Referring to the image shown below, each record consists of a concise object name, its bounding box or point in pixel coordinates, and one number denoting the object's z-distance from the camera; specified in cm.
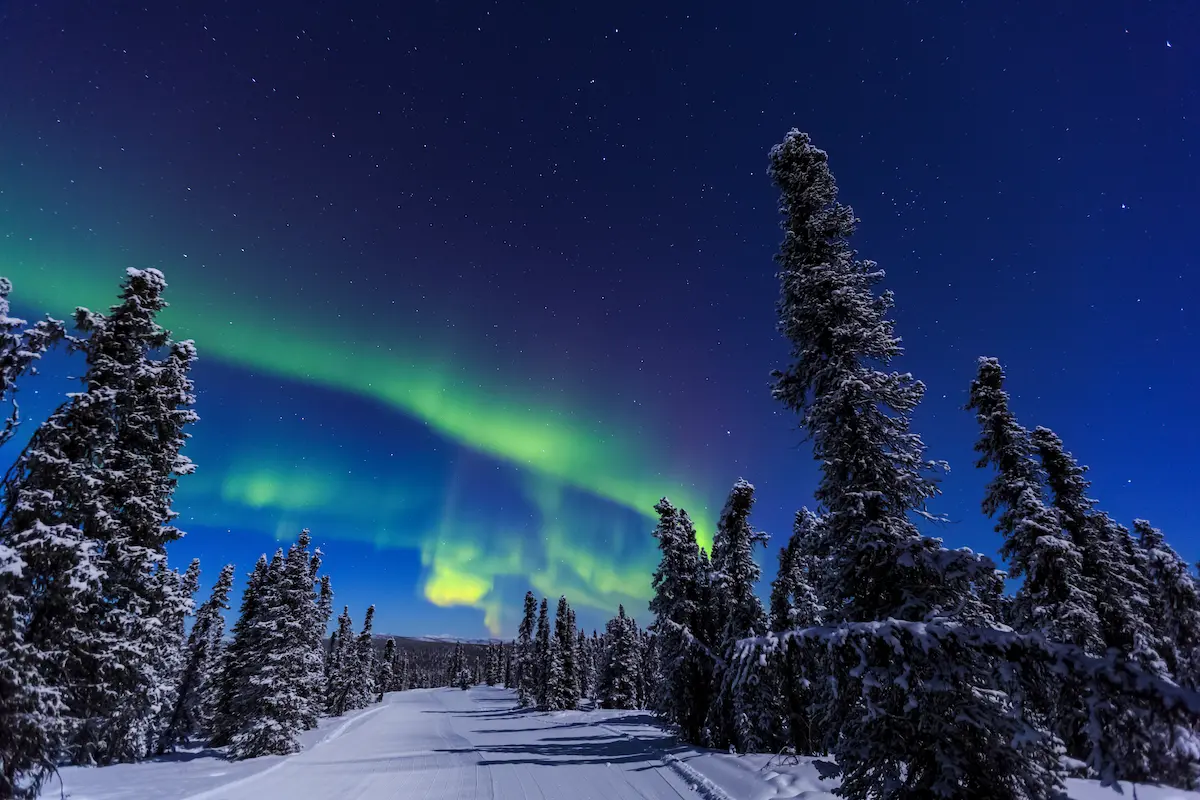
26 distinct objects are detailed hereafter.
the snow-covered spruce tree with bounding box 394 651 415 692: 14358
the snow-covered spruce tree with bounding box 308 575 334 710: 4960
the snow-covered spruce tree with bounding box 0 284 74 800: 1112
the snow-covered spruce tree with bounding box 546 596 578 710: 6184
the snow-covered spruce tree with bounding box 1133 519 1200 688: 2117
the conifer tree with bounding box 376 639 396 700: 10544
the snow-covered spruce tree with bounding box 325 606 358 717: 6850
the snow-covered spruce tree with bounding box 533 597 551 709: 6378
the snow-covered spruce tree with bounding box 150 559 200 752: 1620
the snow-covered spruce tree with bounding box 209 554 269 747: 3462
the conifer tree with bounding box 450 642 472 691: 12725
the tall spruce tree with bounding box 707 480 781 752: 2345
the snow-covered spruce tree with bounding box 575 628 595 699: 10407
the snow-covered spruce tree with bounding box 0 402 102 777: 1131
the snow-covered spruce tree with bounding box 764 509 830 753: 743
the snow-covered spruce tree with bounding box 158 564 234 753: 4175
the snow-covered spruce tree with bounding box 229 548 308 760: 2783
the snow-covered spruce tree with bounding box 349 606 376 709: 7606
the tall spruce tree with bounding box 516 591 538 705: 8425
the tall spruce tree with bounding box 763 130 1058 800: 882
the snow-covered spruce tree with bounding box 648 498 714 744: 2677
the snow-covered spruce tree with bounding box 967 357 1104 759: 1762
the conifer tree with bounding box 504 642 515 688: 12952
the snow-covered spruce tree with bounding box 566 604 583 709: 6304
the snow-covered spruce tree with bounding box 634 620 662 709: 8040
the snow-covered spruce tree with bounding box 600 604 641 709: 6650
